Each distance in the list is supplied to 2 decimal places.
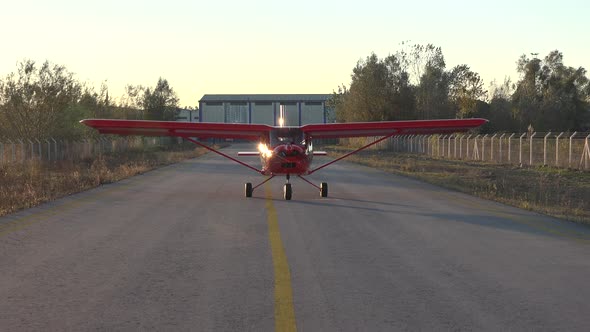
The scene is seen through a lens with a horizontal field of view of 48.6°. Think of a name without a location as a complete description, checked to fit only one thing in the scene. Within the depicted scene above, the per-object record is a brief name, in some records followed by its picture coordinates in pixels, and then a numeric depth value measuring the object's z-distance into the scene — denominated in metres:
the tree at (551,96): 82.81
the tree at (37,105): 37.19
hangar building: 124.81
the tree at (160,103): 76.88
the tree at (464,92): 80.38
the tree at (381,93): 80.25
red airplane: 16.84
